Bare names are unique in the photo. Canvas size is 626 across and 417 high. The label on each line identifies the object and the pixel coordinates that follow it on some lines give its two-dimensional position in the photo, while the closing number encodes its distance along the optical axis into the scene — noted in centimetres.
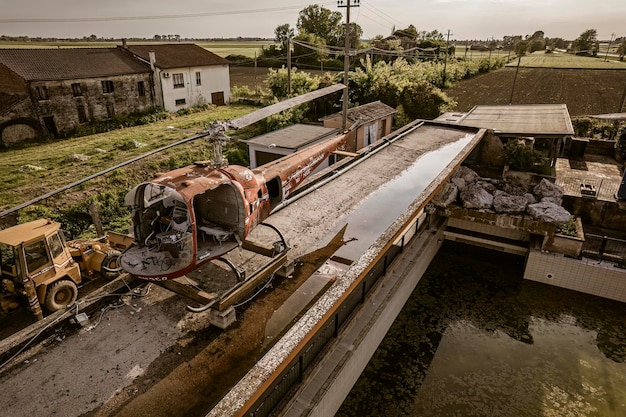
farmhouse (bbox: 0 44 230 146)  2780
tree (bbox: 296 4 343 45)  9056
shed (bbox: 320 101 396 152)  2638
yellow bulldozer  1117
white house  3719
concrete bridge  686
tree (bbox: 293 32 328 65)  6988
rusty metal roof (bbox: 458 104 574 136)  1984
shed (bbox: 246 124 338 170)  2233
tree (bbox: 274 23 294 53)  8475
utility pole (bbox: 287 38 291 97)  3268
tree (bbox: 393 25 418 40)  8969
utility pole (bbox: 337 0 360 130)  2134
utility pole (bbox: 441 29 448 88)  5738
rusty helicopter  823
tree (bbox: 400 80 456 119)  3253
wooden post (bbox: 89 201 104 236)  1636
